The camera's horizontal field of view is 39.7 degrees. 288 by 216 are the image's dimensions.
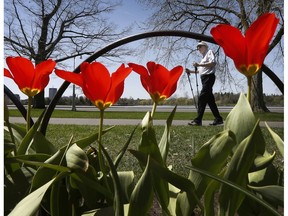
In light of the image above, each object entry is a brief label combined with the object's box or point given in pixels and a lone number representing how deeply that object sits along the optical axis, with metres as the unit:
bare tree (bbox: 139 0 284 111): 8.65
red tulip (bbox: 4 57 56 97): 0.50
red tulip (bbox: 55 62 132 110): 0.42
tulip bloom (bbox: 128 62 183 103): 0.47
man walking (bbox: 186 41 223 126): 5.64
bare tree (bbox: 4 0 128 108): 10.43
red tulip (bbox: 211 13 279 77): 0.38
